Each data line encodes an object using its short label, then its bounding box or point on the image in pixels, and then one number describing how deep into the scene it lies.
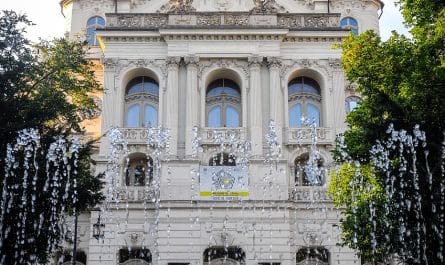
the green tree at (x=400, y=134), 23.08
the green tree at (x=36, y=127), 24.44
